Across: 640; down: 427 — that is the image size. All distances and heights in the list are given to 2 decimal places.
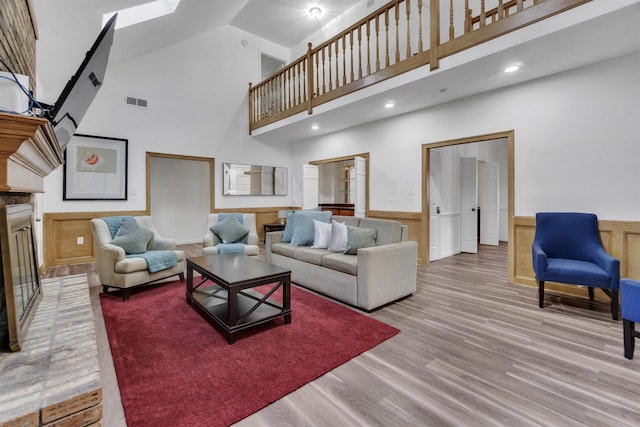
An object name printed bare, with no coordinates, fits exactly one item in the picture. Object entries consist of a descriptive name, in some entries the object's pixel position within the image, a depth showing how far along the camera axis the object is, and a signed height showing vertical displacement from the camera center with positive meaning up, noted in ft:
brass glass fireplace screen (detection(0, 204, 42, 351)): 3.75 -0.83
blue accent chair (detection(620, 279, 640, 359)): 6.39 -2.21
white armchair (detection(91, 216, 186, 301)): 10.20 -1.87
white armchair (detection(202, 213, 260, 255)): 13.10 -1.22
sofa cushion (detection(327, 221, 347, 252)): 11.23 -0.97
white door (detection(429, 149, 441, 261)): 16.53 +0.44
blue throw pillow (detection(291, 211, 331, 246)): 12.54 -0.52
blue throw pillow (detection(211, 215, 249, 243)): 13.96 -0.84
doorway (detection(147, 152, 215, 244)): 22.61 +1.30
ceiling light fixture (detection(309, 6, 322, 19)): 19.74 +13.86
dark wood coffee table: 7.34 -2.46
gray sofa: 9.10 -1.94
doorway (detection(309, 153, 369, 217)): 29.00 +3.01
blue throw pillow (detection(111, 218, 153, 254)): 11.09 -0.92
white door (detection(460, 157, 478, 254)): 19.05 +0.57
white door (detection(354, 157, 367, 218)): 17.97 +1.57
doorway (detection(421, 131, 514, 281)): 12.42 +0.44
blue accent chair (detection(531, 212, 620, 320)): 8.55 -1.44
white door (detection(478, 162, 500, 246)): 21.61 +0.79
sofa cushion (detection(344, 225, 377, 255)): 10.59 -0.96
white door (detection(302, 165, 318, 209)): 21.56 +2.02
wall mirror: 21.45 +2.61
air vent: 17.04 +6.67
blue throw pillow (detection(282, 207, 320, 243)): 13.57 -0.88
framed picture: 15.38 +2.51
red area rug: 5.02 -3.23
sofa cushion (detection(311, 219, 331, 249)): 11.91 -0.90
